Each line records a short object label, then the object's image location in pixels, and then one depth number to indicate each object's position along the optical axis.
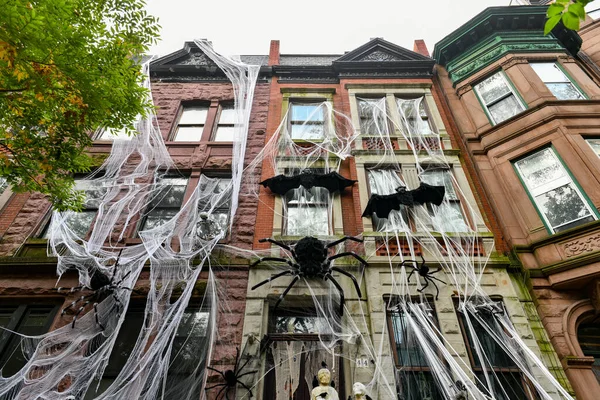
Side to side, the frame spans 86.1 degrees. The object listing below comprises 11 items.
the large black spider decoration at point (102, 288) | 6.81
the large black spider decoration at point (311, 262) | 7.01
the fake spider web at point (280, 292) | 6.16
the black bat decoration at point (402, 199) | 8.48
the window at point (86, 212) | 8.87
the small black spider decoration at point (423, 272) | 7.18
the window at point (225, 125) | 11.45
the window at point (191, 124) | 11.52
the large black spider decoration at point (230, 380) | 6.22
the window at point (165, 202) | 9.20
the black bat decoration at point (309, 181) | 9.24
